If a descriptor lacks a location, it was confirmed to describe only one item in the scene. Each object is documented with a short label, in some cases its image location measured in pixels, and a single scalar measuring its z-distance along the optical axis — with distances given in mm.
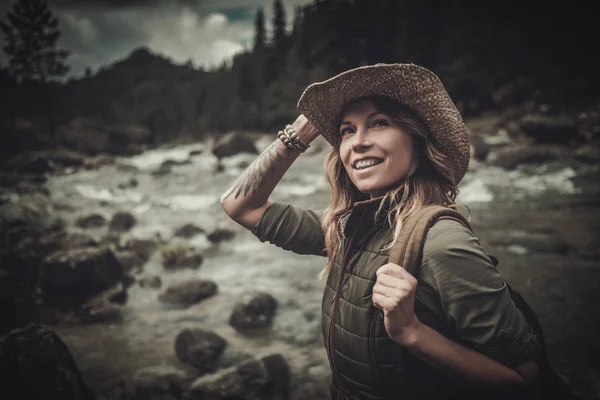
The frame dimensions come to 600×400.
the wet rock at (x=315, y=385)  3881
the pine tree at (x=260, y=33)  49094
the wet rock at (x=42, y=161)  20922
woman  1254
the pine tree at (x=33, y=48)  22588
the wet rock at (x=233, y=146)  23031
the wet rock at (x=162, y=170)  20000
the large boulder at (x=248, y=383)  3738
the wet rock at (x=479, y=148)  15117
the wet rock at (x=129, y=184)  16750
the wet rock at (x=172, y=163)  22528
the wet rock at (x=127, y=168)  21219
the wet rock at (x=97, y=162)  22016
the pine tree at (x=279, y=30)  44188
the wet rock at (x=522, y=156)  14047
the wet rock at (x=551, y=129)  15844
